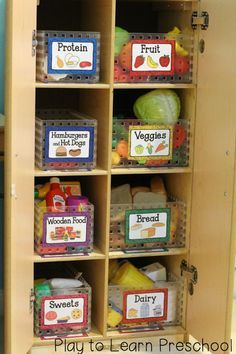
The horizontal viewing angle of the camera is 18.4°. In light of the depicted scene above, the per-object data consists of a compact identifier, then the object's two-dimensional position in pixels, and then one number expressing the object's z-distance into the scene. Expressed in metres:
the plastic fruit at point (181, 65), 2.86
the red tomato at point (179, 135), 2.90
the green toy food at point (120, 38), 2.79
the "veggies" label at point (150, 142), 2.85
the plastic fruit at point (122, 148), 2.86
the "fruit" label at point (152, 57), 2.79
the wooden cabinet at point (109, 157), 2.47
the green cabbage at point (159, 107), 2.89
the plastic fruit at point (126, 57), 2.79
